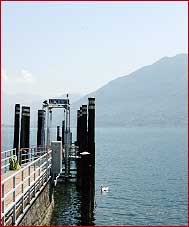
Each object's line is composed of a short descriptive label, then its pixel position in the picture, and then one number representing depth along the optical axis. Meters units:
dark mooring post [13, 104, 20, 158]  28.80
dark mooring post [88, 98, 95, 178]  21.80
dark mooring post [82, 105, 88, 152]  27.20
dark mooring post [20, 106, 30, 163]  28.11
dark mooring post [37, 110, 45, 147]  35.52
